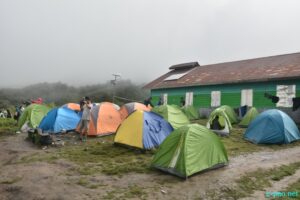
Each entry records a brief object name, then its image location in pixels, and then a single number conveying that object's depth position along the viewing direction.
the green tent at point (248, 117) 12.98
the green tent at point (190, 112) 17.26
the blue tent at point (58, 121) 11.22
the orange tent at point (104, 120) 10.52
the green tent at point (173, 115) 10.78
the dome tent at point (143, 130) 7.95
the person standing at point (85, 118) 9.73
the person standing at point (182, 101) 18.95
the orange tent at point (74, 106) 15.01
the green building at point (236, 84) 14.39
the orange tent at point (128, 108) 12.68
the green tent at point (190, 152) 5.81
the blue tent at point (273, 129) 9.21
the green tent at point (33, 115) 12.61
